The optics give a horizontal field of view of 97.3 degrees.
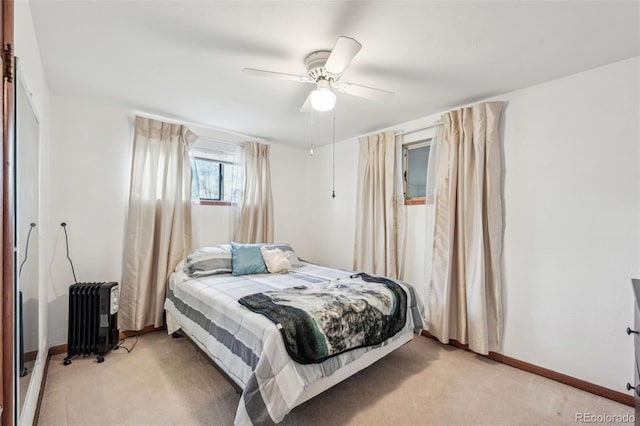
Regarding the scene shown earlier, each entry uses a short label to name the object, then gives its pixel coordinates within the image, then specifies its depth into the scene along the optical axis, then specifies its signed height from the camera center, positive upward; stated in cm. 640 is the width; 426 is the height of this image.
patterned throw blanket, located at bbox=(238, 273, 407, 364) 171 -72
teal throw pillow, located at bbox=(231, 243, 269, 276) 298 -56
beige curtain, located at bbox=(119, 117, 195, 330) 289 -12
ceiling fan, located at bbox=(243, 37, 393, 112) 165 +88
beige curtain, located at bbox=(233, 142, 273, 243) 374 +11
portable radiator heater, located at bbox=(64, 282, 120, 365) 248 -99
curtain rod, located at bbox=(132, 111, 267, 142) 309 +102
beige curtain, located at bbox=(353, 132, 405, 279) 333 -1
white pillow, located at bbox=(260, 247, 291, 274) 309 -58
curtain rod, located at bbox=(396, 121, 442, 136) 298 +92
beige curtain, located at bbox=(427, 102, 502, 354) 255 -22
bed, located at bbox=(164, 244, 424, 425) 154 -87
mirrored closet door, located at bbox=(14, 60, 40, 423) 121 -16
